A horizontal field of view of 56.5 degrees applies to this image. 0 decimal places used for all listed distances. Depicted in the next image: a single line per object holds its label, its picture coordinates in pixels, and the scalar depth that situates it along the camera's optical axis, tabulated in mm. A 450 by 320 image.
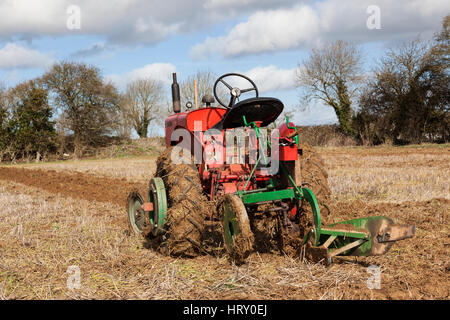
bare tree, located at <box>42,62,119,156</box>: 30797
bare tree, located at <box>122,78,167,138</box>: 36781
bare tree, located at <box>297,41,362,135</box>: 29016
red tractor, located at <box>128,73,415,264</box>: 3850
